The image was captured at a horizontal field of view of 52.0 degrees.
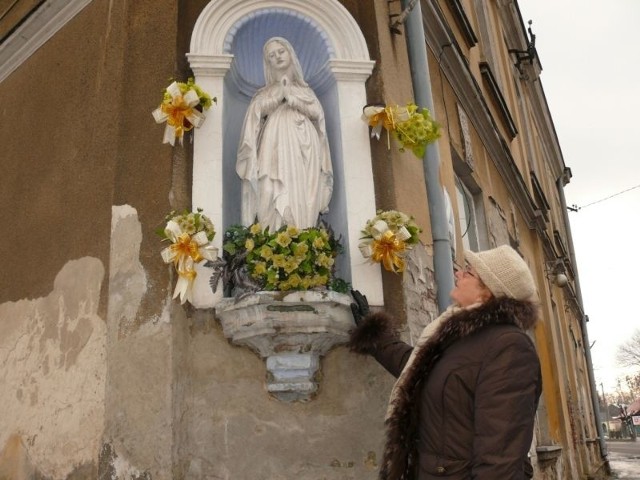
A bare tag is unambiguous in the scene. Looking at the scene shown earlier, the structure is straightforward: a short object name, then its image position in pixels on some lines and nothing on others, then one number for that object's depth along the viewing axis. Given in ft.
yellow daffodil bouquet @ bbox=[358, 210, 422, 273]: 13.50
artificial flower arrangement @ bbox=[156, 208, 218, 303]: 12.60
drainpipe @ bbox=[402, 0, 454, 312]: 16.31
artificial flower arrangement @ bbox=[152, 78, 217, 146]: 13.70
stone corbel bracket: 12.34
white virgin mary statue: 13.99
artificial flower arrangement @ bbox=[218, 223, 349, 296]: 12.57
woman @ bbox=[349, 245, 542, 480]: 8.28
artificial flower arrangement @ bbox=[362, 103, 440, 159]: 14.85
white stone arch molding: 13.92
